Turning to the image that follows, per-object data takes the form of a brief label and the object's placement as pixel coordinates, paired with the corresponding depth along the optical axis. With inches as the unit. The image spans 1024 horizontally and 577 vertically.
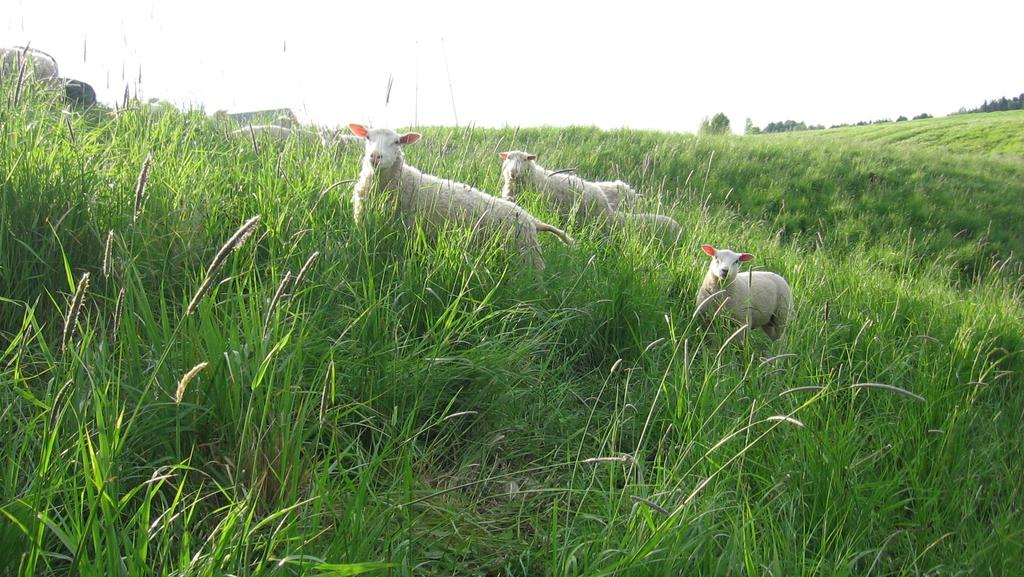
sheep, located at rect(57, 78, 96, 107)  319.6
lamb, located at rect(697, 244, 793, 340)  190.1
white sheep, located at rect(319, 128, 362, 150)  216.2
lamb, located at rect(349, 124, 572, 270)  172.7
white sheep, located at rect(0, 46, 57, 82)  206.7
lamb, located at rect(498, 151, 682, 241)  269.2
